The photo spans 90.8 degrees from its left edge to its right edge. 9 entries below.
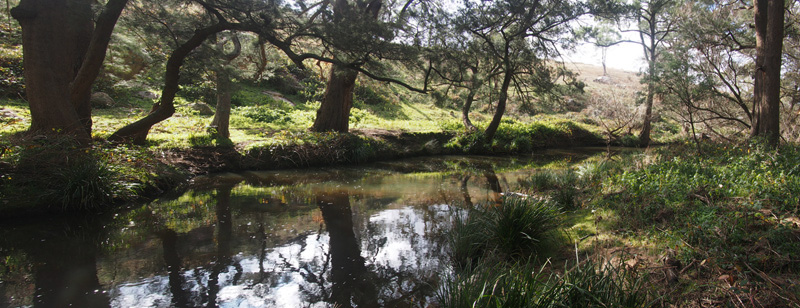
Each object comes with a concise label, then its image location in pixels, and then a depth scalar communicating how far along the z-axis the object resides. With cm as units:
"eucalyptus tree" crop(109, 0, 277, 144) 715
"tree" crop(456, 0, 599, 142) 1166
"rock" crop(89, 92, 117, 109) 1296
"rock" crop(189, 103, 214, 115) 1468
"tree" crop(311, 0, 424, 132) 743
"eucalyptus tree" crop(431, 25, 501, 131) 912
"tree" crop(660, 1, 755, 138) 888
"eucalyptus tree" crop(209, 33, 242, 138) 1029
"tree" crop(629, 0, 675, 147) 1611
